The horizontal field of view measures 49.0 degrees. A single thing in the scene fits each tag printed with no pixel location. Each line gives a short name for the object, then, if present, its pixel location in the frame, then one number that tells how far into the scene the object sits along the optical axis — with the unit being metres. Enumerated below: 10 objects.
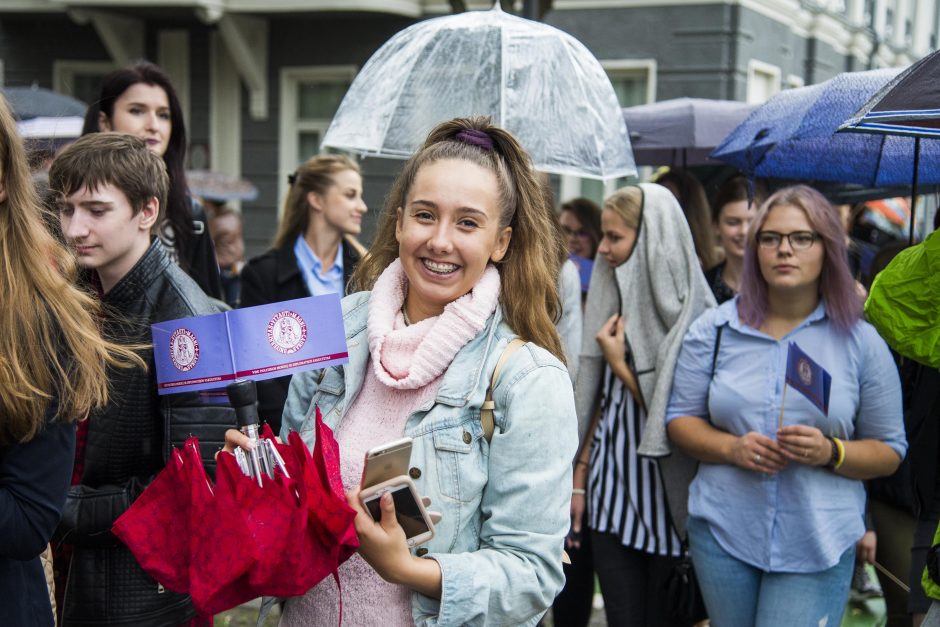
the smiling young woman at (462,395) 2.01
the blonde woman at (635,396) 3.89
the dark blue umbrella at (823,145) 4.00
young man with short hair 2.59
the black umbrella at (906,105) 2.66
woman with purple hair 3.36
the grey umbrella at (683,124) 6.23
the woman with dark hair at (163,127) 3.83
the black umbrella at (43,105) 8.99
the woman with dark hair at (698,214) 5.06
